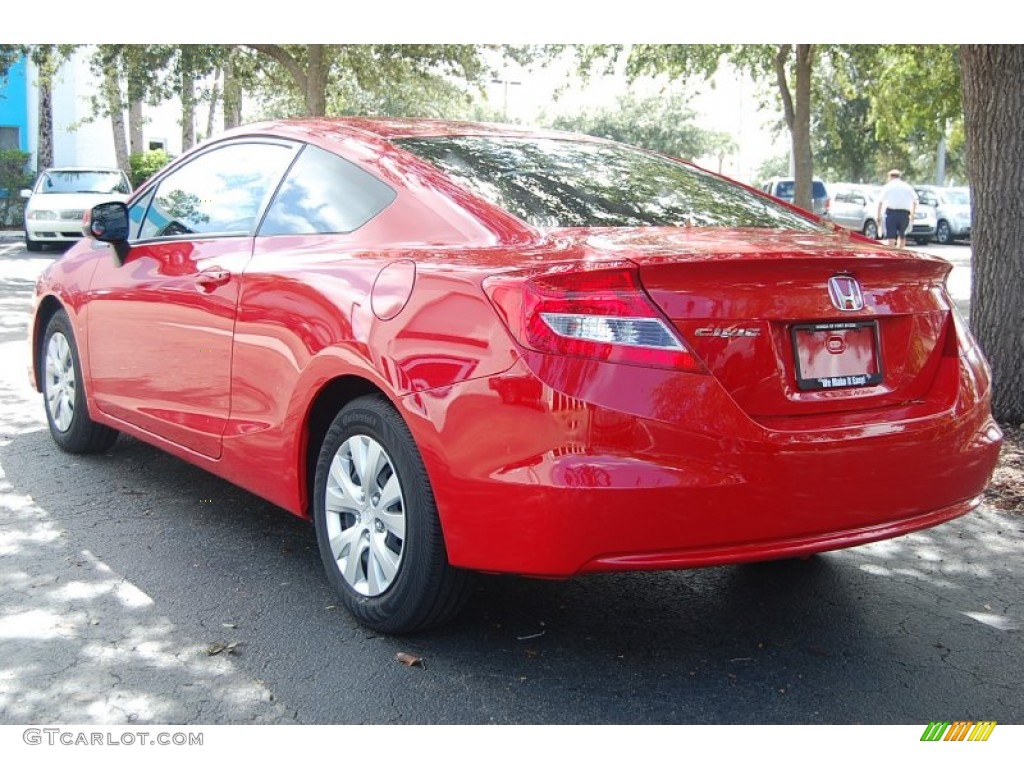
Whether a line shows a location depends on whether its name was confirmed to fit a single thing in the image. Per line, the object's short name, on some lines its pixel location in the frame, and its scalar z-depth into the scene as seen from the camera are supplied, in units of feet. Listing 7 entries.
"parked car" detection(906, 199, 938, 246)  107.86
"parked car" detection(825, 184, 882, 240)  111.65
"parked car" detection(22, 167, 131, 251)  68.18
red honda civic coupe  10.11
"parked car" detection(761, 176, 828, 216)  111.34
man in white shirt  74.28
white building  118.21
